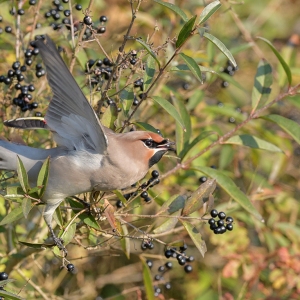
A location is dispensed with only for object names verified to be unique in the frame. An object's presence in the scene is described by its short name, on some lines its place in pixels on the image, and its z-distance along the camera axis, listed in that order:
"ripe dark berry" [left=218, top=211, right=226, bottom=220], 7.09
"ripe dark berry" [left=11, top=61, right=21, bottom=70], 7.83
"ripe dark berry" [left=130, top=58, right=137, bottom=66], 6.79
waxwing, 6.70
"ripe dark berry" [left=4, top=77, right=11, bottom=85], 7.81
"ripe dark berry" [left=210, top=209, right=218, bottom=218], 7.03
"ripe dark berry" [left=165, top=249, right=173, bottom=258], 7.50
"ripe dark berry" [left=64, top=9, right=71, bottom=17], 7.91
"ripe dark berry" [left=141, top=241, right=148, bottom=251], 6.88
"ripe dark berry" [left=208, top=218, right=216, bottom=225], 6.91
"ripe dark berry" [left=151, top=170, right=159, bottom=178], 7.32
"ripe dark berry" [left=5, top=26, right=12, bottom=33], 8.69
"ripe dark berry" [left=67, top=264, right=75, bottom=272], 6.71
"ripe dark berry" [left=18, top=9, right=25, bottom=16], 8.45
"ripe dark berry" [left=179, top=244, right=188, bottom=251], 7.34
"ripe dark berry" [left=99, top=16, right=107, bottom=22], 8.10
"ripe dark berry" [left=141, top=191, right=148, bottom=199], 7.20
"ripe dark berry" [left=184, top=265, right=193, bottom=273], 8.44
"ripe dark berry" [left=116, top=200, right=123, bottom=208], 7.42
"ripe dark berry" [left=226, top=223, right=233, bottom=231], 7.10
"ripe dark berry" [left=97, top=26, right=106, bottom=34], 7.73
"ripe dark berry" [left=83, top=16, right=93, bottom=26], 6.91
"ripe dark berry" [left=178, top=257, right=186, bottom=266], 7.36
